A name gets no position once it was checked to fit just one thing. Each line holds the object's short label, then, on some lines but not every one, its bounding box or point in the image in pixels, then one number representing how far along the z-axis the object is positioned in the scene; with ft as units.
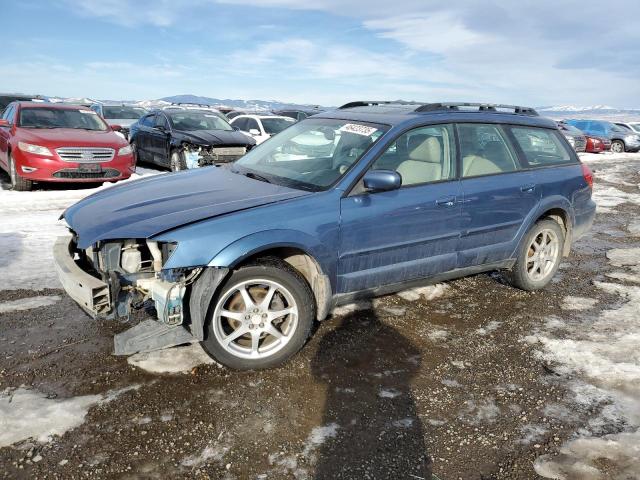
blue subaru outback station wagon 10.23
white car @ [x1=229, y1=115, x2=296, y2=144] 47.98
